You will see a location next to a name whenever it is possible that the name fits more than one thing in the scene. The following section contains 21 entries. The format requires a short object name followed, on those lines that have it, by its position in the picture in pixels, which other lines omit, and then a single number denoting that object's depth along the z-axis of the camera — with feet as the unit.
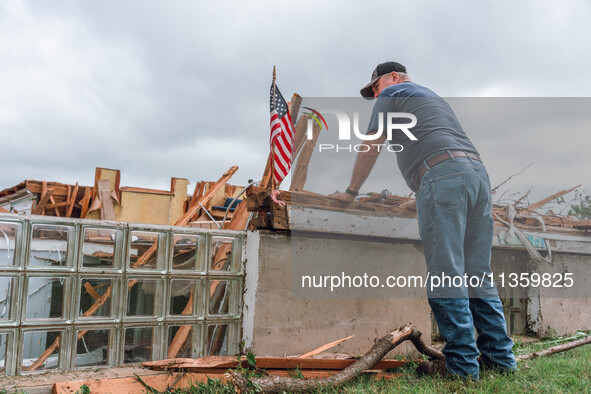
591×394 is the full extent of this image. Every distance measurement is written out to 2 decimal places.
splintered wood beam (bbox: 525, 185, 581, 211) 16.98
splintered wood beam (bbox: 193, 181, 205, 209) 30.33
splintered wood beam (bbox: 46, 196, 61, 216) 31.42
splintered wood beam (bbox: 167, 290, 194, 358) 9.82
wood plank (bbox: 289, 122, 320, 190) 13.84
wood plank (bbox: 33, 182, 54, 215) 30.94
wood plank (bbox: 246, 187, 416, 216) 10.49
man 8.29
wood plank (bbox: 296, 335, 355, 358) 9.86
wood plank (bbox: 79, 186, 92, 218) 29.80
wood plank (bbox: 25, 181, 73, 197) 32.03
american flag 12.34
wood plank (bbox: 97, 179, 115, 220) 29.01
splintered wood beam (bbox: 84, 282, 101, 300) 8.91
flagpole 11.80
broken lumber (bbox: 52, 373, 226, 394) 7.66
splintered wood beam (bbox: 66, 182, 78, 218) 30.78
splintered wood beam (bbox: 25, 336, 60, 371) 8.34
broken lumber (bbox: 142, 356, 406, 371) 8.39
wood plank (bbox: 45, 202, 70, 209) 30.94
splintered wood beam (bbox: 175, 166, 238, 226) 22.55
